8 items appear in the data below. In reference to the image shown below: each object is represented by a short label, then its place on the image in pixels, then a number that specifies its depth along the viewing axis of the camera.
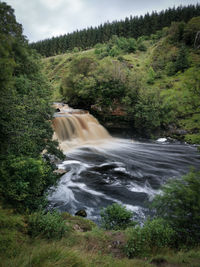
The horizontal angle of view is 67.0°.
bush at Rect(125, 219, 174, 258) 4.81
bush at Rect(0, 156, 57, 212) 5.52
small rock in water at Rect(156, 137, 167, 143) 20.12
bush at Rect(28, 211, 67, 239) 5.04
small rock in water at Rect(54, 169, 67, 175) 11.82
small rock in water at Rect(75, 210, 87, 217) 8.05
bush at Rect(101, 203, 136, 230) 6.59
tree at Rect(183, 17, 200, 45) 36.19
